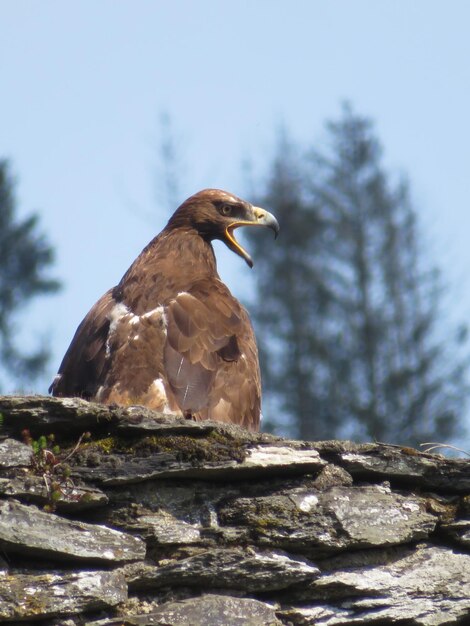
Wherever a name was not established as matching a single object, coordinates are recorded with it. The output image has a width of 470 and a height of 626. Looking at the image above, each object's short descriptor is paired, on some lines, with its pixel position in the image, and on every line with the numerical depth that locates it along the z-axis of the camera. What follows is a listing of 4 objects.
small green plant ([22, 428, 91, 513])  10.14
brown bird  14.34
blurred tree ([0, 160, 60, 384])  75.56
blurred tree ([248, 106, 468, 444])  76.87
